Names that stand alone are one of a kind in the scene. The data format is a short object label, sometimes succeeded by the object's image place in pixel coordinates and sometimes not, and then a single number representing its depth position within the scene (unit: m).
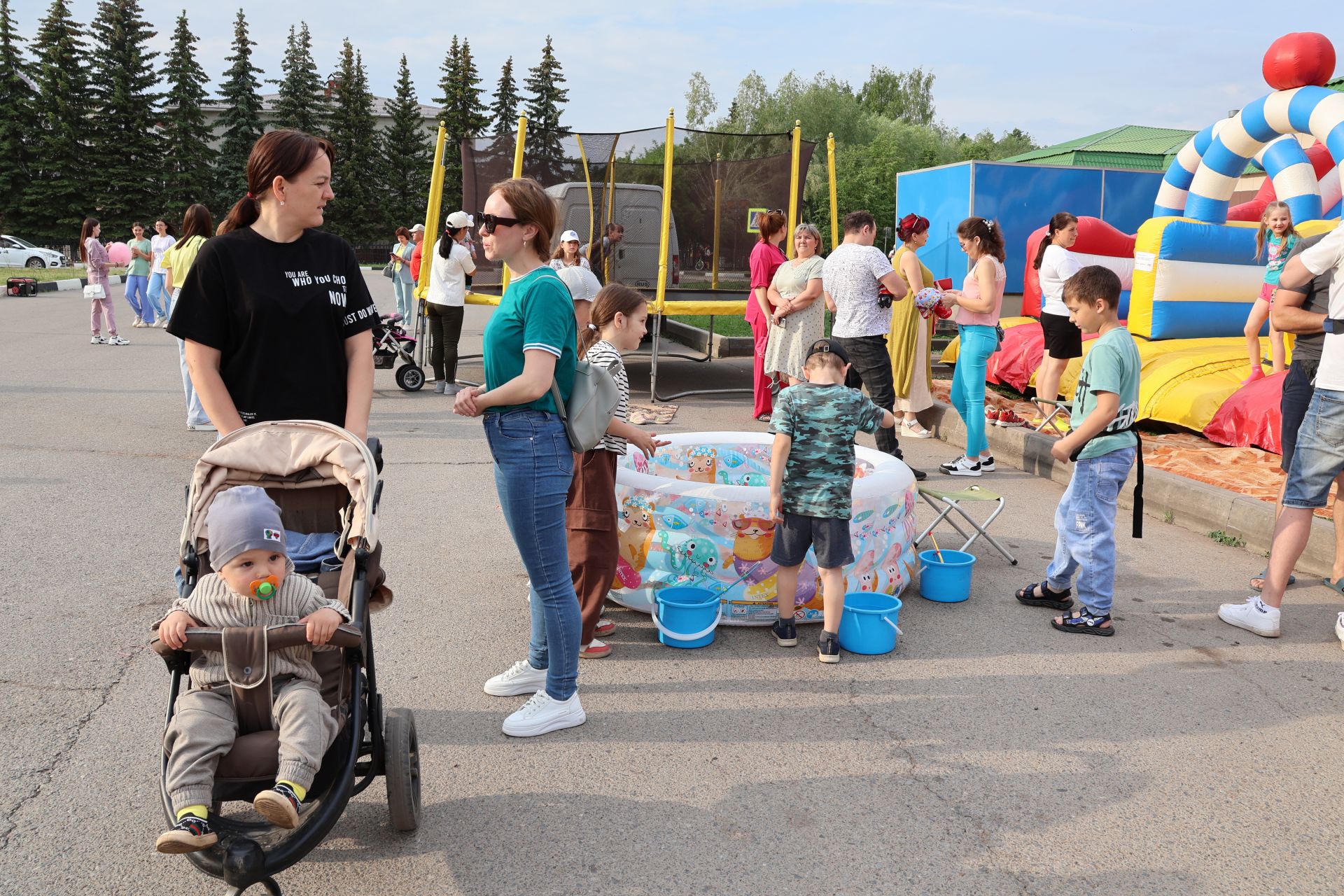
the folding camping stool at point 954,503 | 5.54
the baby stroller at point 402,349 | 12.23
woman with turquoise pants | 7.98
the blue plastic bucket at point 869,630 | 4.64
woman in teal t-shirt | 3.30
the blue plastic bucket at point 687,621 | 4.66
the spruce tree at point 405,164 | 60.62
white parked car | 38.06
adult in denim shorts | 4.67
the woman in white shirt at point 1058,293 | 8.77
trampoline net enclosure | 12.60
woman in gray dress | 8.68
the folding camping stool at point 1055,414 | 9.18
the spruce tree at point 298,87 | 58.28
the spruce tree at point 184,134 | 52.50
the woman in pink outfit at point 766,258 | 9.70
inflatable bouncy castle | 9.50
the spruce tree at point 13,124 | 49.06
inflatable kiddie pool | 4.91
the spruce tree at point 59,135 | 49.56
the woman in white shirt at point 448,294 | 11.46
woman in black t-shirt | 3.09
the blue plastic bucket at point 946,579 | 5.31
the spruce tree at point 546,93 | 62.06
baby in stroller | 2.45
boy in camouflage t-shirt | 4.49
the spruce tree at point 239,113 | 55.59
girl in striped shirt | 4.41
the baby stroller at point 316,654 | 2.52
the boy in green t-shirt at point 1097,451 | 4.82
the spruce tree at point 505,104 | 64.31
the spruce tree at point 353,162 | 58.69
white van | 13.27
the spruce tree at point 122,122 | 50.72
